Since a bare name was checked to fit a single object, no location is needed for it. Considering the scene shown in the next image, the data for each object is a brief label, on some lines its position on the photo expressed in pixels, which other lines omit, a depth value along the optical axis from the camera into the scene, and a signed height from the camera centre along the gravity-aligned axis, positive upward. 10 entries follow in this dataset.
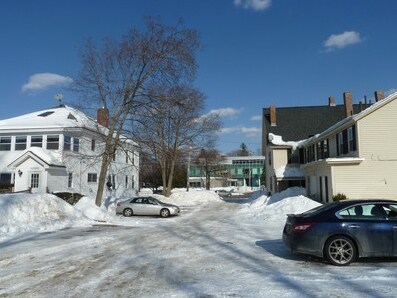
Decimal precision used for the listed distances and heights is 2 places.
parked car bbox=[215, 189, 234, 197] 68.53 -0.48
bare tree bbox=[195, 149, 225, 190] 75.74 +5.78
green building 116.97 +4.86
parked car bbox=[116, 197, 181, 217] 27.77 -1.14
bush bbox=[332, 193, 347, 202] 25.61 -0.47
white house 35.44 +3.46
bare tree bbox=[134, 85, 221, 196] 27.78 +5.81
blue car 9.60 -1.00
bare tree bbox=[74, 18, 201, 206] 27.74 +7.11
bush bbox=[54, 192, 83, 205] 27.33 -0.37
